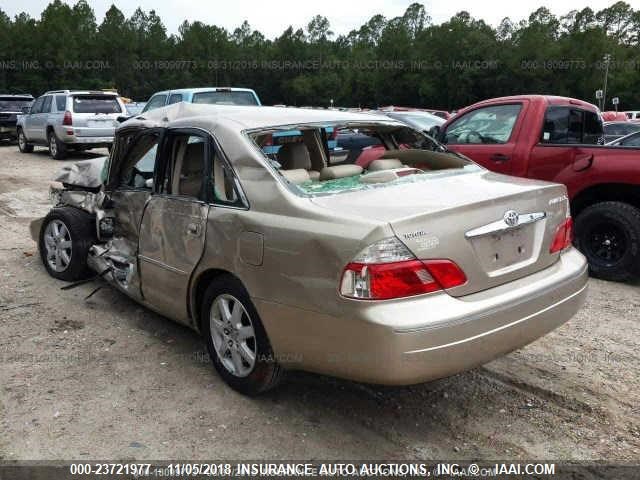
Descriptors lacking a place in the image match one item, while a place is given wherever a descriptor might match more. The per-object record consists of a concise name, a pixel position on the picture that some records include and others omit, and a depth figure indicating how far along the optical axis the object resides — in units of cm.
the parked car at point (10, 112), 2025
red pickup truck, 564
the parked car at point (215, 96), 1139
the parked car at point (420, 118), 1418
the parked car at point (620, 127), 1451
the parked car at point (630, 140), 709
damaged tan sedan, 268
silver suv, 1539
